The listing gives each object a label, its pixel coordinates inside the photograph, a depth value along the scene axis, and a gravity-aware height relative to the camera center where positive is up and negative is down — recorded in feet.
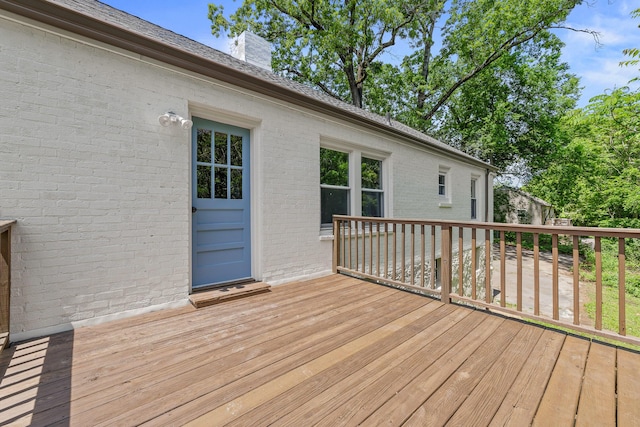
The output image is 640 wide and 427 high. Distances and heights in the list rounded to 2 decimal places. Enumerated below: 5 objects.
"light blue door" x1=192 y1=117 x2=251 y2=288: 10.86 +0.41
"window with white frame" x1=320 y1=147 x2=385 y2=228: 15.44 +1.77
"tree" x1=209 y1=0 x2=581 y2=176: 40.37 +24.57
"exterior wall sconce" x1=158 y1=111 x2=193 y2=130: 9.31 +3.19
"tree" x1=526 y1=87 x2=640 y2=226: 29.17 +6.72
